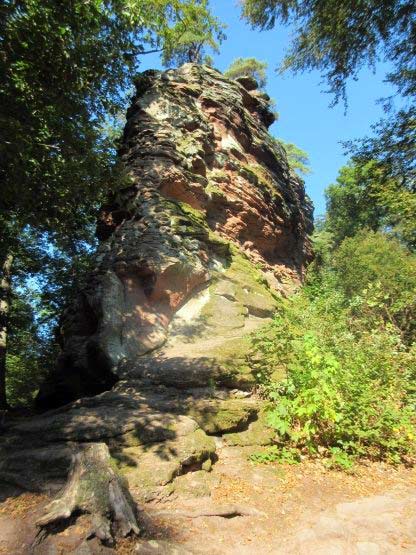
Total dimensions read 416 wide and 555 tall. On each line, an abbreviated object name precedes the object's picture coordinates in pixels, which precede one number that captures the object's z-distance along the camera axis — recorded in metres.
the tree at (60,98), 7.09
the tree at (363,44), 10.02
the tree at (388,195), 11.72
